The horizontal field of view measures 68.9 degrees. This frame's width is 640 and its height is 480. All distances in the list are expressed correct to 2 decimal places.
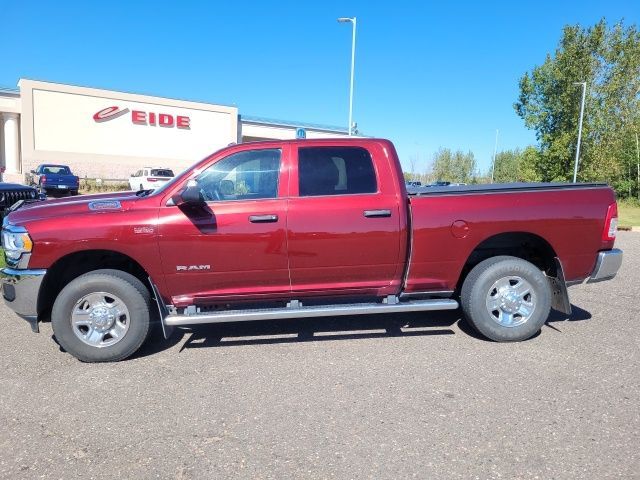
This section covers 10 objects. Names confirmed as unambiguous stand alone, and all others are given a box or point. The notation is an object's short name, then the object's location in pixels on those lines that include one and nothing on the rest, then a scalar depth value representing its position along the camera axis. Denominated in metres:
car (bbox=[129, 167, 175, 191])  27.27
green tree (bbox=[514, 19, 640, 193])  29.39
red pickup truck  4.11
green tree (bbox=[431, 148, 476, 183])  61.47
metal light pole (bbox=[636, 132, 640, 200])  30.58
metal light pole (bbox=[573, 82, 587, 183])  27.33
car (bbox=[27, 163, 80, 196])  23.52
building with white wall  33.47
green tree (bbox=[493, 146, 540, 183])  34.25
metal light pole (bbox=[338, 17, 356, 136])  20.36
